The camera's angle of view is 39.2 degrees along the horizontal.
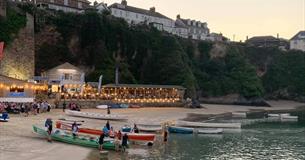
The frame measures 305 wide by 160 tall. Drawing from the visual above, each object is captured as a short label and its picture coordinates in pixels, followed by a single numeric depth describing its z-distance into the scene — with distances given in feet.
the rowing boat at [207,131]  166.20
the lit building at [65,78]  225.35
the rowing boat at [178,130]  161.79
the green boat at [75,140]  112.37
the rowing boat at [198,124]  173.88
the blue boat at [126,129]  135.54
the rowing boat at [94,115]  170.09
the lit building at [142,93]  244.42
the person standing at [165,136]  137.80
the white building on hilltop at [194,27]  467.93
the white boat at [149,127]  158.28
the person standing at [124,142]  112.27
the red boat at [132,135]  124.28
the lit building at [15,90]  180.53
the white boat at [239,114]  251.72
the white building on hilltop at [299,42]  528.22
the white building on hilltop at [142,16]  380.84
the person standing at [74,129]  116.49
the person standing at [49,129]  111.53
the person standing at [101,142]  109.15
